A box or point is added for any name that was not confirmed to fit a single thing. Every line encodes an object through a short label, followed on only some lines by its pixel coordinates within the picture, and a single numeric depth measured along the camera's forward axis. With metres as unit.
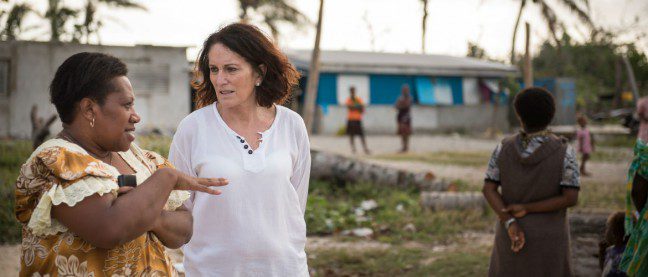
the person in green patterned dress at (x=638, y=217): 3.63
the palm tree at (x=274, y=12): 23.52
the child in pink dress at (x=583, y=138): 13.44
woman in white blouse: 3.02
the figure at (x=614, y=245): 4.01
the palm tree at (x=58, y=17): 22.12
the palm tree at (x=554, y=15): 19.84
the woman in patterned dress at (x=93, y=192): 2.08
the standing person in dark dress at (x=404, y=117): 18.03
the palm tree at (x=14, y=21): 20.62
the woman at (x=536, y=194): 4.12
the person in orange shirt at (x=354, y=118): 17.55
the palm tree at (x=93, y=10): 22.17
